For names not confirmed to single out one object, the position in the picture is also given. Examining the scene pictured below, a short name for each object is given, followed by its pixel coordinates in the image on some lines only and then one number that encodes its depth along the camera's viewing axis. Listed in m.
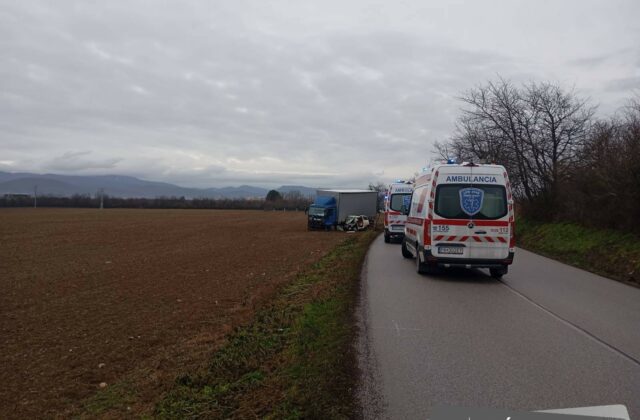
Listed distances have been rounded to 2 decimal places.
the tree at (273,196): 128.75
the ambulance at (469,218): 11.67
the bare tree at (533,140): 27.83
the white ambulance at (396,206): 23.27
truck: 40.06
